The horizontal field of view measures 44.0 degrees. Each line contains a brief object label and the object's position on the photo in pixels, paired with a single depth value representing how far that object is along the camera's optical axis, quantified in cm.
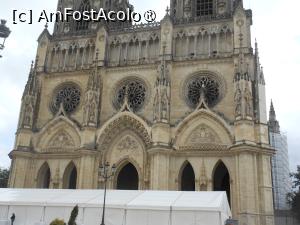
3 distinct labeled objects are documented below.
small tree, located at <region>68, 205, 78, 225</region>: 1463
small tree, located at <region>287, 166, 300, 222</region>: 3534
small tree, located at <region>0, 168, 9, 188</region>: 5150
